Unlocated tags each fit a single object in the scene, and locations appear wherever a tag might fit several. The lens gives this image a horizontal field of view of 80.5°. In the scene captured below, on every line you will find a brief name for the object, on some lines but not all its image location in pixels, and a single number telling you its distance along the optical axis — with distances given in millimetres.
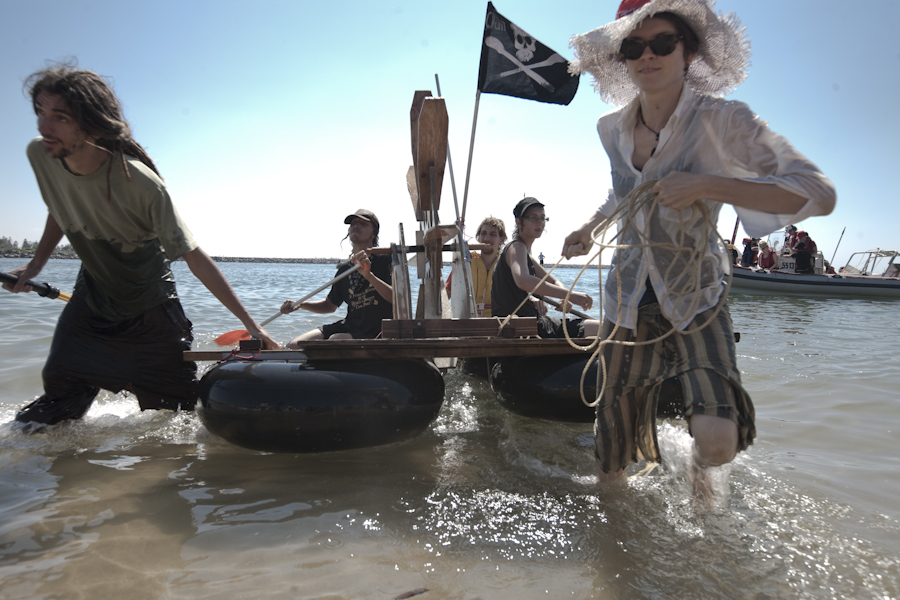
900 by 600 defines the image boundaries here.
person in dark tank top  4371
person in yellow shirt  5551
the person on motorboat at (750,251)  24466
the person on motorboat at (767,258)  22531
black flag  5570
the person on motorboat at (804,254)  20609
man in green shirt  2529
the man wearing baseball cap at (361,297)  4852
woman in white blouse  1776
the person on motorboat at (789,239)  21856
